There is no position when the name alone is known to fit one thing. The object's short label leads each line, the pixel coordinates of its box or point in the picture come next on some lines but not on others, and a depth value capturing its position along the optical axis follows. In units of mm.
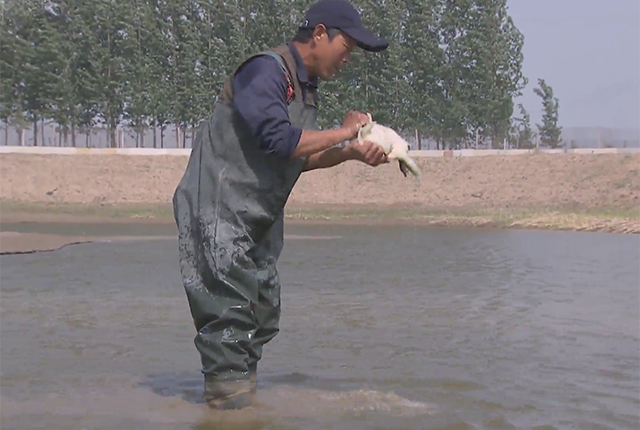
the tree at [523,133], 66125
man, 4398
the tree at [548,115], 71062
